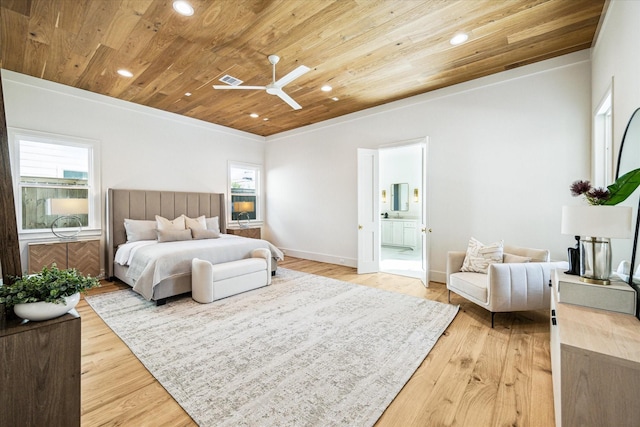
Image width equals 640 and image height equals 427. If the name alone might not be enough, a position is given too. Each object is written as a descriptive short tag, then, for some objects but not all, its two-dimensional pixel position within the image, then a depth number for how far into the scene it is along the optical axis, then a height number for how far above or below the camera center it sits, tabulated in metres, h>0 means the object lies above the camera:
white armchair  2.69 -0.77
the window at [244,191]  6.27 +0.47
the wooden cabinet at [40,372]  1.10 -0.71
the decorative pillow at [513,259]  2.98 -0.55
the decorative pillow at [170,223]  4.51 -0.24
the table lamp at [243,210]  6.06 -0.01
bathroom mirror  7.50 +0.37
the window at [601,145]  2.77 +0.70
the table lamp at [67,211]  3.71 -0.02
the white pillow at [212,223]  5.33 -0.27
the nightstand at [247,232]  6.12 -0.51
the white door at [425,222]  4.11 -0.19
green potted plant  1.17 -0.39
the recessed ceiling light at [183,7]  2.34 +1.82
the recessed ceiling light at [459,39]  2.83 +1.86
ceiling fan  2.95 +1.51
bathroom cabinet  7.26 -0.64
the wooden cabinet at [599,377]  1.03 -0.67
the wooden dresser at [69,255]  3.79 -0.68
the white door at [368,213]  4.91 -0.06
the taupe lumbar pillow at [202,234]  4.70 -0.43
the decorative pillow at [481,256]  3.16 -0.56
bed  3.37 -0.54
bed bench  3.38 -0.92
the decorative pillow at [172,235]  4.34 -0.43
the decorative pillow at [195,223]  4.87 -0.25
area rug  1.68 -1.22
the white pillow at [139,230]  4.43 -0.34
